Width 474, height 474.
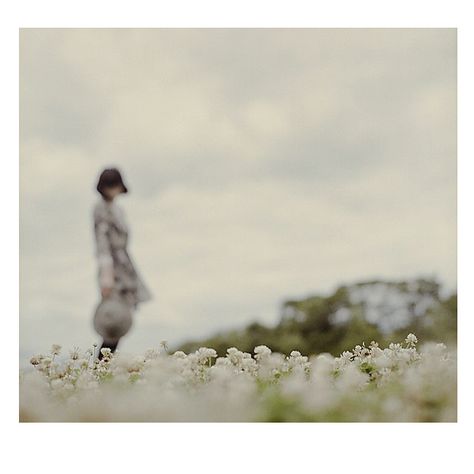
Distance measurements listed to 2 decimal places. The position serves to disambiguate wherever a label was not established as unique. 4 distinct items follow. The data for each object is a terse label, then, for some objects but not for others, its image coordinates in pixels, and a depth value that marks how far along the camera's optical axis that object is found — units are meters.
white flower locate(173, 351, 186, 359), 4.88
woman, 5.31
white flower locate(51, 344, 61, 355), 4.96
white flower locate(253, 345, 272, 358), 4.88
